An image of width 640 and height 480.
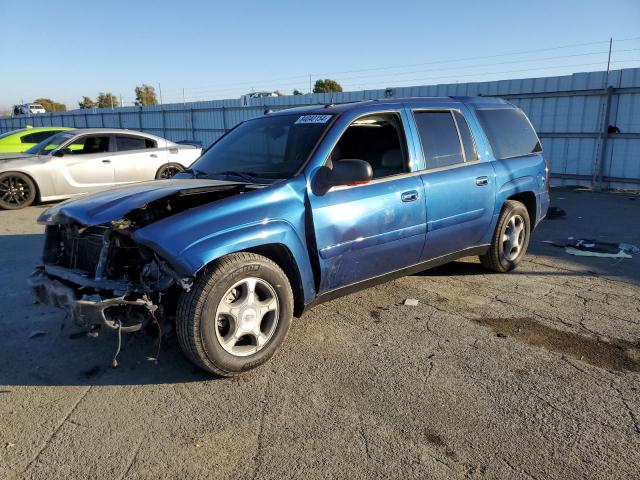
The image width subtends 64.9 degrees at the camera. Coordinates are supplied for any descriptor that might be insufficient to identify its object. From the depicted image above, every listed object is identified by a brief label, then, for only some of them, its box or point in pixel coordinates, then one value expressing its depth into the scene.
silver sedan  9.59
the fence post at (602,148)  11.76
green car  13.14
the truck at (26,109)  44.72
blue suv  3.12
